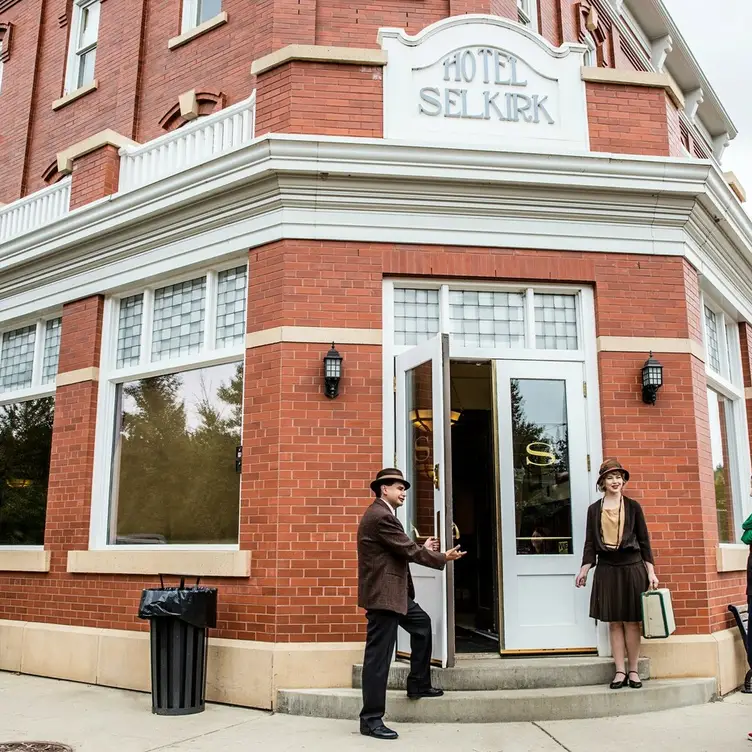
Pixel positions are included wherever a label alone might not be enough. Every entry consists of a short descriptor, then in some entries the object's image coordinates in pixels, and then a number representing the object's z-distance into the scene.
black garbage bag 6.48
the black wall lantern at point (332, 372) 7.14
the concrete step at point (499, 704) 6.12
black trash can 6.50
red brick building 7.09
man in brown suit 5.80
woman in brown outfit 6.59
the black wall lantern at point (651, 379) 7.35
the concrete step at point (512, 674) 6.47
